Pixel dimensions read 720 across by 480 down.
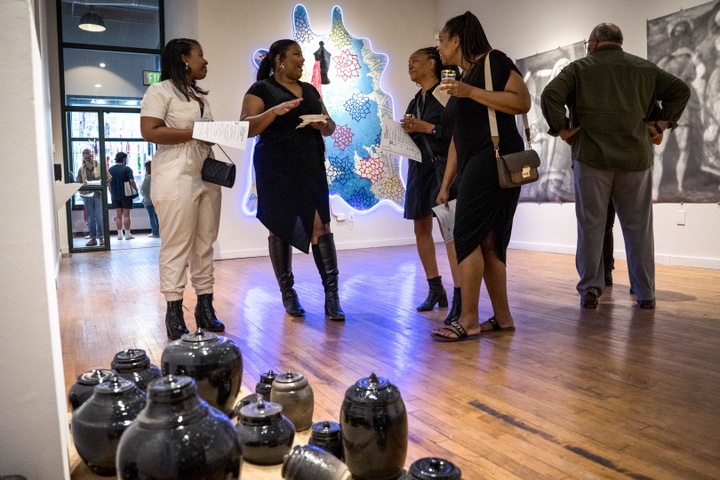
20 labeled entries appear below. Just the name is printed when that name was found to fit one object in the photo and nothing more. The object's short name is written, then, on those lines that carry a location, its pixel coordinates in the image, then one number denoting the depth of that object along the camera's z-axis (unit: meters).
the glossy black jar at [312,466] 0.97
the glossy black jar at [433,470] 0.90
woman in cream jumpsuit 2.50
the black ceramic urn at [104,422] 1.01
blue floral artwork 6.88
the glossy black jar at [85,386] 1.18
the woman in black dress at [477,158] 2.38
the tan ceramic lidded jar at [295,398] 1.28
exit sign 8.67
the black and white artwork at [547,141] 5.84
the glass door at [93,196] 7.71
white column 0.86
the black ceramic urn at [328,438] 1.14
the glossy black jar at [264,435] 1.08
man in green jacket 3.11
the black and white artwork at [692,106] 4.54
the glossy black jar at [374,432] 1.07
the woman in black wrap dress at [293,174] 2.99
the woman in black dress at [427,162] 3.08
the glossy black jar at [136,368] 1.22
